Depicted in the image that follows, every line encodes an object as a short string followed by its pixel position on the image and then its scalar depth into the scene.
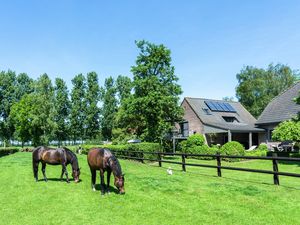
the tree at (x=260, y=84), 60.88
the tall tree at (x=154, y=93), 29.91
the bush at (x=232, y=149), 24.52
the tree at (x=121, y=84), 69.44
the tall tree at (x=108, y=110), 66.81
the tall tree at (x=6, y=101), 65.35
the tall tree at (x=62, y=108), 64.31
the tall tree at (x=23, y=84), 68.31
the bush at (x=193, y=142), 27.81
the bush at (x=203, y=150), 26.08
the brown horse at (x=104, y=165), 8.97
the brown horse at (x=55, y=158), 11.32
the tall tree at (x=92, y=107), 64.69
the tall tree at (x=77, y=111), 63.78
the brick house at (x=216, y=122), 34.69
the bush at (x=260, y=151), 27.40
